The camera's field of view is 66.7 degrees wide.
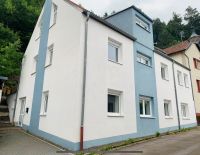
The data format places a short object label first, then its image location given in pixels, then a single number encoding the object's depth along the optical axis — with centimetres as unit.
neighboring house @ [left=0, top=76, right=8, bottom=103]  740
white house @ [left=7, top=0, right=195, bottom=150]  693
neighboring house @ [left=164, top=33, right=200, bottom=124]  1763
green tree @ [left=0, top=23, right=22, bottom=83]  1306
